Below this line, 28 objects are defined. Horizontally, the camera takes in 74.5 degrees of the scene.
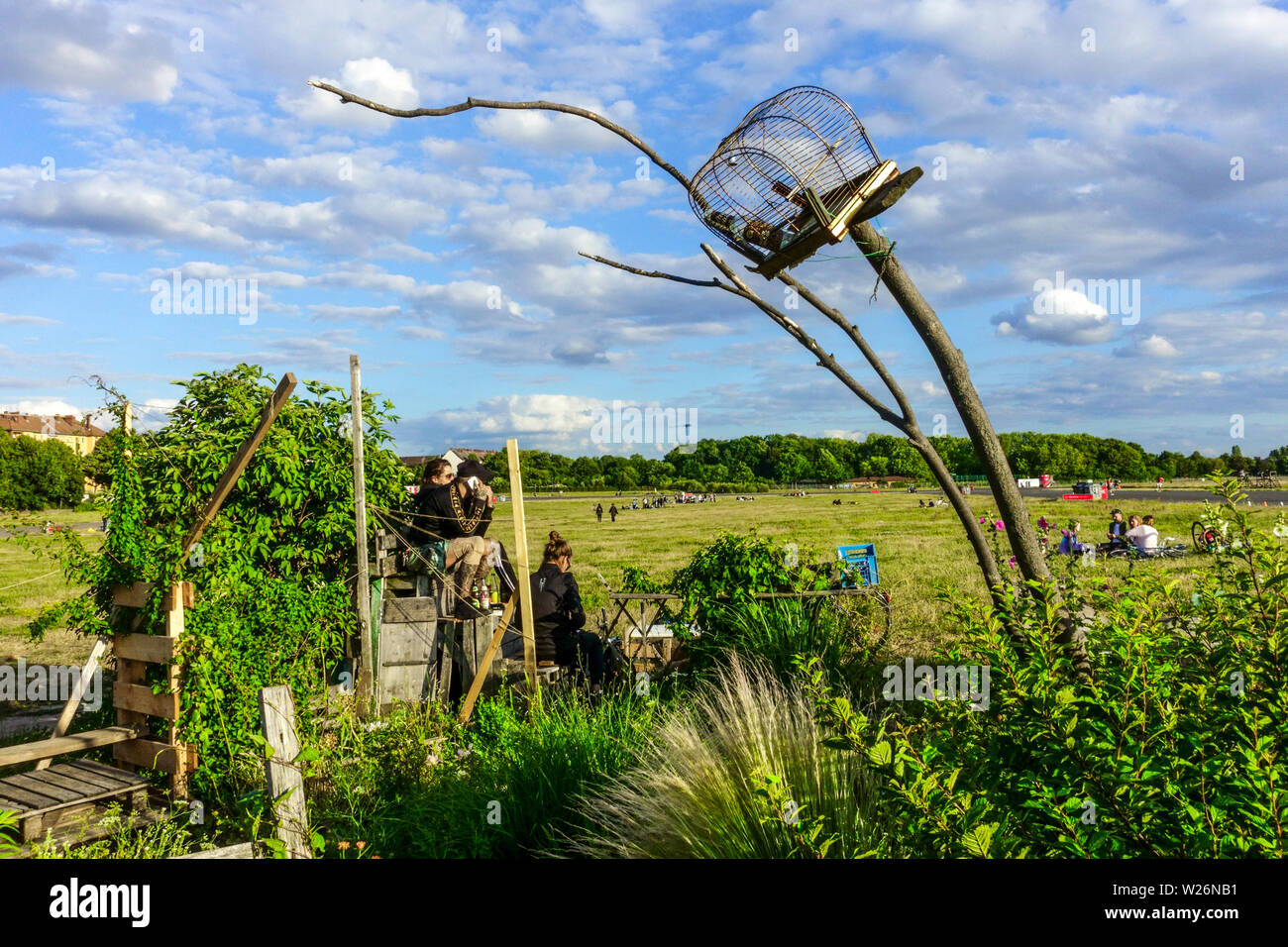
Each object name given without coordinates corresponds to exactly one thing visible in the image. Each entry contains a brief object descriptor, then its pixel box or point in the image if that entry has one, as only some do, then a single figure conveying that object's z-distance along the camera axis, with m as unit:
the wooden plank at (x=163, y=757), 5.76
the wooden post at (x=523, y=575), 6.50
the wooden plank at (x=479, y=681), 6.47
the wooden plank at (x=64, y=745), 5.46
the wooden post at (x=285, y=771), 3.59
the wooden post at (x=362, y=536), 6.95
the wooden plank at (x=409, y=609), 7.28
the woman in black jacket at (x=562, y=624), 7.62
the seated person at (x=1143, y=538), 16.56
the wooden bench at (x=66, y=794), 4.99
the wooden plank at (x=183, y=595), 5.84
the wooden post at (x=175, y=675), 5.74
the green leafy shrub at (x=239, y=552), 5.80
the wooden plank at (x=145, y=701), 5.75
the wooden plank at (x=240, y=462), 5.17
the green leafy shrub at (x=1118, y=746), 2.04
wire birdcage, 3.22
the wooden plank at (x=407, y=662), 7.20
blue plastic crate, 10.23
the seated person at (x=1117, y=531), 18.50
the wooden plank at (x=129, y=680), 6.12
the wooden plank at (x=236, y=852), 3.47
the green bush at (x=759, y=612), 6.38
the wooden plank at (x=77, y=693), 5.99
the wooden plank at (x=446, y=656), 7.46
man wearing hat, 7.97
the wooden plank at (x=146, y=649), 5.73
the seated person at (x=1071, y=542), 12.81
